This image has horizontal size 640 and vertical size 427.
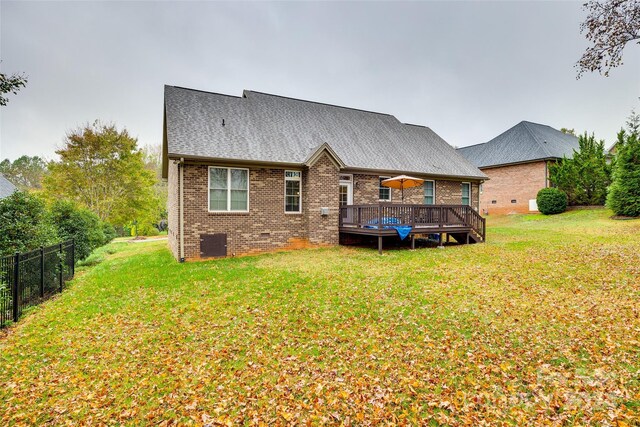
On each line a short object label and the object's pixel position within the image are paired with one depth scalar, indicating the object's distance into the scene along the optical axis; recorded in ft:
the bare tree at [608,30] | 23.56
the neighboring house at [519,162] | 80.53
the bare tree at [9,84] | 20.02
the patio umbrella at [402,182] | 40.97
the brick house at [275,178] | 37.29
